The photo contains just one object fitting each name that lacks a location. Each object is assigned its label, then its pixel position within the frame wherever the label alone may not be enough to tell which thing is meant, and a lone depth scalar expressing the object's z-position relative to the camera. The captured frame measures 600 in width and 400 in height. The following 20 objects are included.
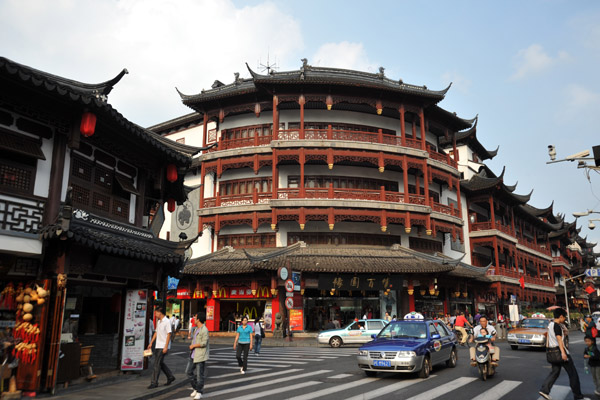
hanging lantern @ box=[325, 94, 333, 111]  30.90
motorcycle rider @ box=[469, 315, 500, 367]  11.47
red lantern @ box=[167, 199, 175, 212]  16.97
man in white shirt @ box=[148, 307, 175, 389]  10.83
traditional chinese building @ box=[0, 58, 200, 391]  9.67
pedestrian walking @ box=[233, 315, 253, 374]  13.66
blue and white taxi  11.20
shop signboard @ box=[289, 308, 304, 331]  27.77
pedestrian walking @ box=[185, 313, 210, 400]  9.52
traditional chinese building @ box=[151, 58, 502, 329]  29.09
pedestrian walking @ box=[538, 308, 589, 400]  8.75
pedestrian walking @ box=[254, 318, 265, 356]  18.97
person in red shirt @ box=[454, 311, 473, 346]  22.61
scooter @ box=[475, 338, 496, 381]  11.14
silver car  23.00
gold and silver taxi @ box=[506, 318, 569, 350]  19.26
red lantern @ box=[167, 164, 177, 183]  15.05
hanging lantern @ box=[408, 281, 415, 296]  29.12
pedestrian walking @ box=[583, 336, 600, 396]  9.27
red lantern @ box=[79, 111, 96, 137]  10.69
